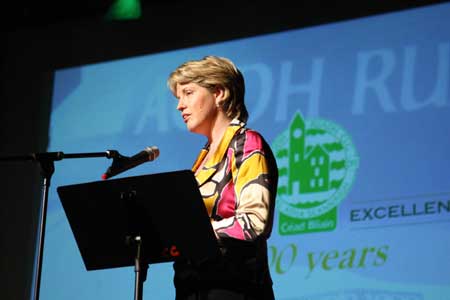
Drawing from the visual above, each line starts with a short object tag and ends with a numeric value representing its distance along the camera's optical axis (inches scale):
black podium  162.2
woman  172.1
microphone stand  187.5
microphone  189.0
